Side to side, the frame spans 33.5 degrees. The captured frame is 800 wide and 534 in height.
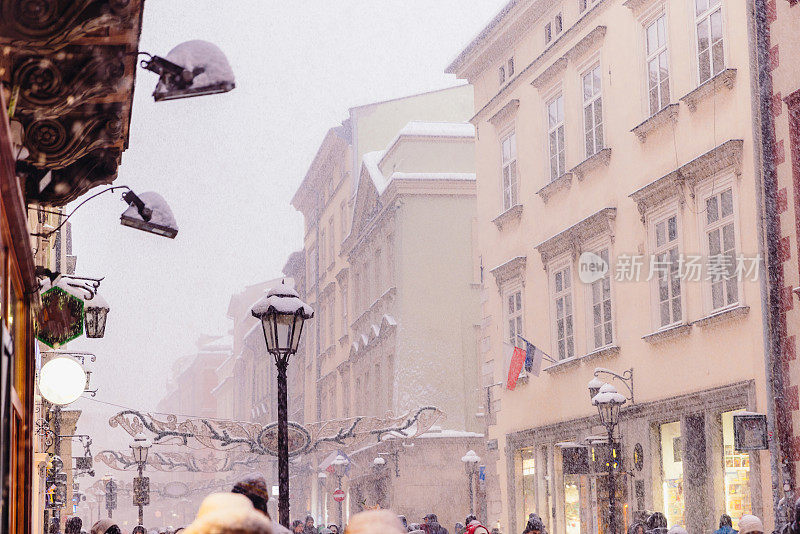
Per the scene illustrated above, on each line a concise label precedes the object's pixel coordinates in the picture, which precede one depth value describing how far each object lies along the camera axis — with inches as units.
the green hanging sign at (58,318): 506.9
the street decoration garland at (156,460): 1546.5
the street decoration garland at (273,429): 1160.2
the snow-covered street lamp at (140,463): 1263.5
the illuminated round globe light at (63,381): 626.2
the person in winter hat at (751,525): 432.8
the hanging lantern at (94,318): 679.1
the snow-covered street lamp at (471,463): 1304.1
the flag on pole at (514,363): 1032.8
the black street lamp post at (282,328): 553.0
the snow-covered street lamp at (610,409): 753.6
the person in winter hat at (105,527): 459.0
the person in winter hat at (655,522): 624.2
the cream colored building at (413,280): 1544.0
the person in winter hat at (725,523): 613.3
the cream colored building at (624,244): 778.2
